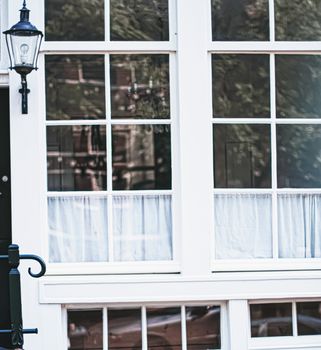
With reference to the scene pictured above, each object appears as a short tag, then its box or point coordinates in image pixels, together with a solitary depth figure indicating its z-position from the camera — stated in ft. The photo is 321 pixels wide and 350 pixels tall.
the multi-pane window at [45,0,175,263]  30.05
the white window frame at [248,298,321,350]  30.20
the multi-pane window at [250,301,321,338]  30.45
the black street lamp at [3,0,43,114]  27.63
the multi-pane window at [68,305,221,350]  29.90
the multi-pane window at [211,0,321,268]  30.66
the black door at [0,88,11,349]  29.99
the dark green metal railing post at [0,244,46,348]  22.89
